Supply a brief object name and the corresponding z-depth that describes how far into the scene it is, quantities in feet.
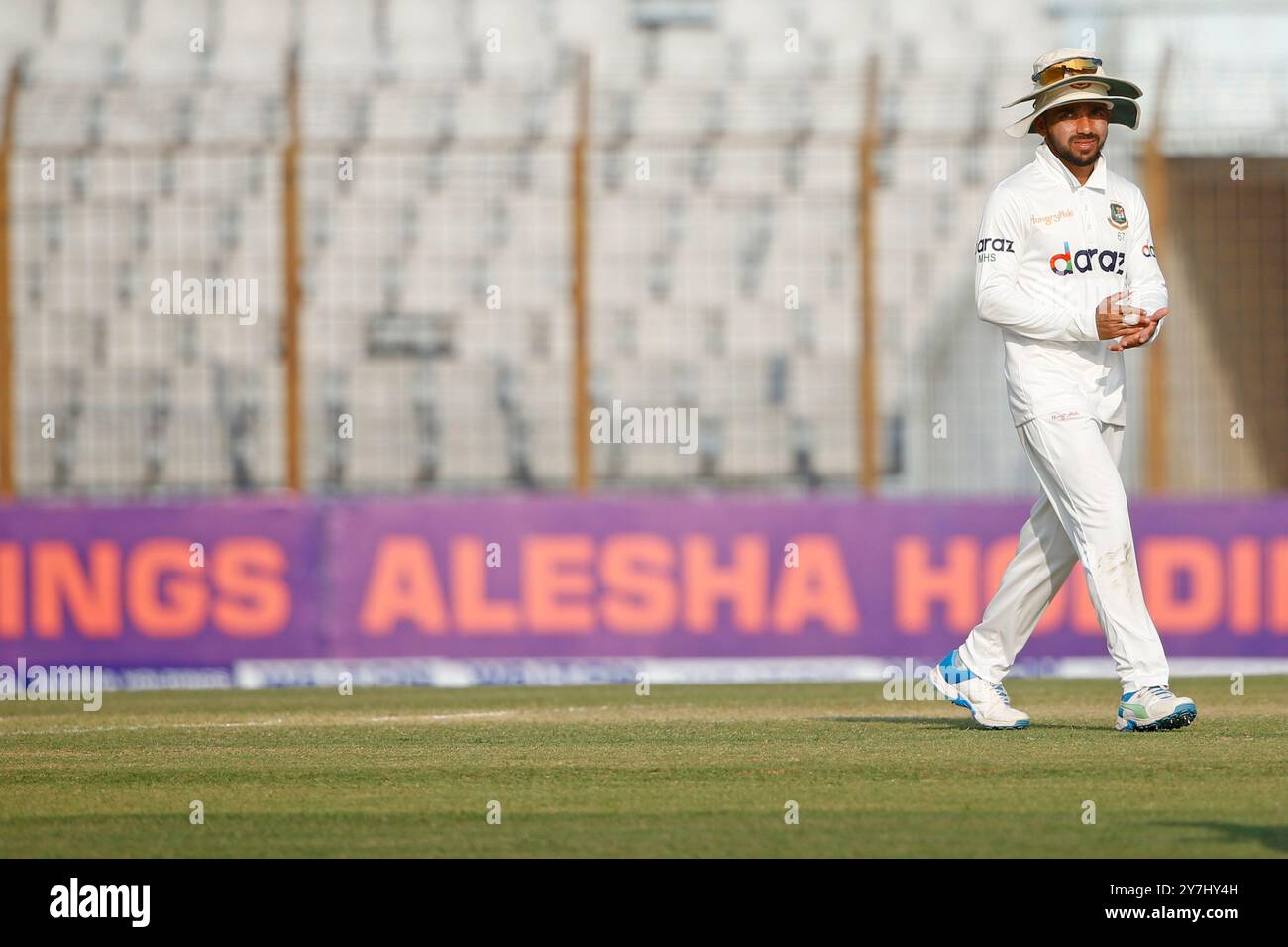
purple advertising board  39.70
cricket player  21.42
